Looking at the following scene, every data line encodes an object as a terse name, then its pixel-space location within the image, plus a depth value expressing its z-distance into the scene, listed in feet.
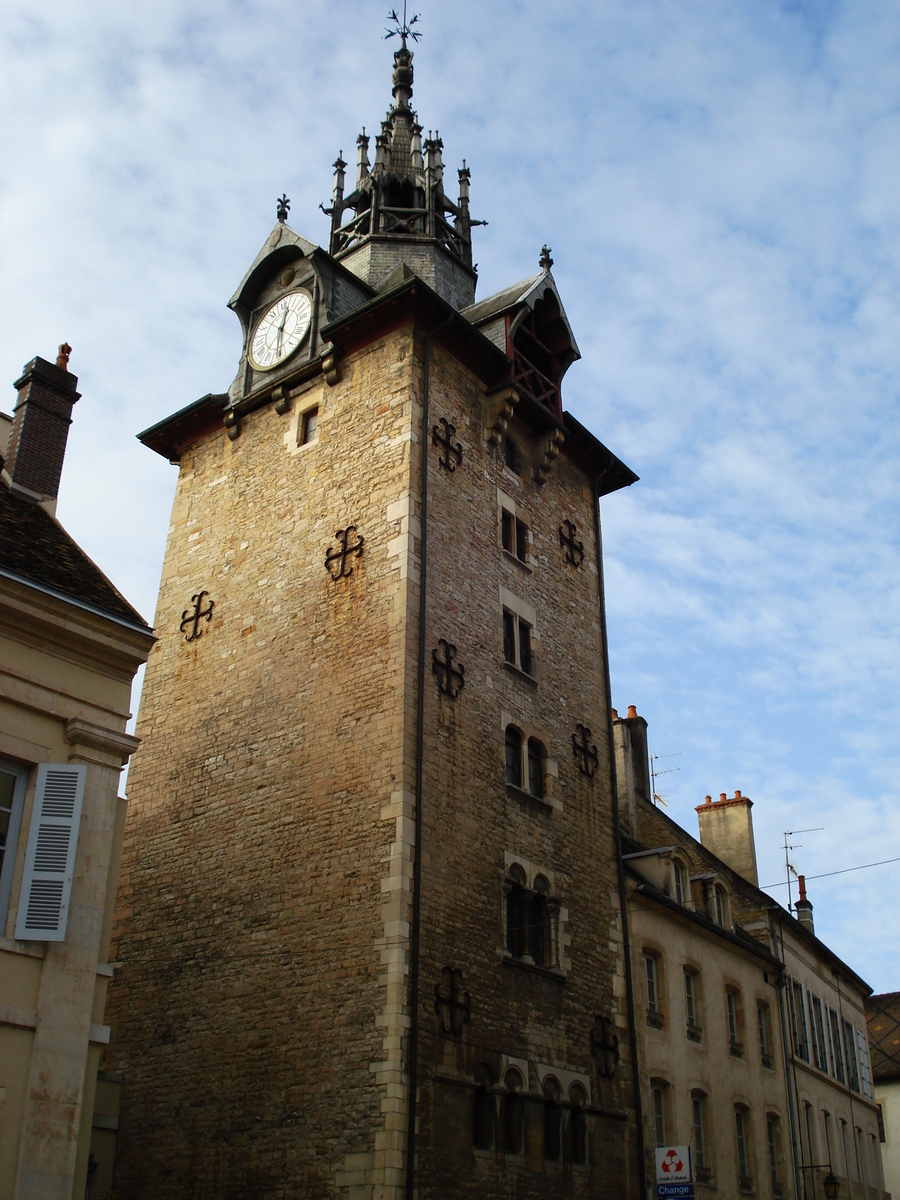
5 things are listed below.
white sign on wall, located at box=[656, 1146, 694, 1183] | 48.73
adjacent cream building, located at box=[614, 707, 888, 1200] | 69.31
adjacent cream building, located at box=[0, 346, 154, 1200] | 34.30
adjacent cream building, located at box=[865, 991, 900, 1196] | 124.88
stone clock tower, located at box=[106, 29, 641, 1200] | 51.57
